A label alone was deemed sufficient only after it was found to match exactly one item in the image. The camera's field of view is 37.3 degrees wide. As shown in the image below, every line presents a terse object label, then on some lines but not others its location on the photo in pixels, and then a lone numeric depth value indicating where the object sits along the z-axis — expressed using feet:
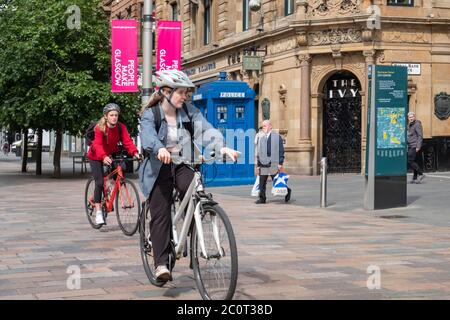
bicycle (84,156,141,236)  30.09
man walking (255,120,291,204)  46.52
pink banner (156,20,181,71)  50.39
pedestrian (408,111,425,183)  59.71
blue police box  62.59
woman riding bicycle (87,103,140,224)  30.42
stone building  77.77
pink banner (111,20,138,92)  48.32
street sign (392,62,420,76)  78.12
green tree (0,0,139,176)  73.72
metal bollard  43.88
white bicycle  15.99
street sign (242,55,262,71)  89.92
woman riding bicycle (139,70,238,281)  18.19
